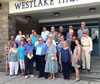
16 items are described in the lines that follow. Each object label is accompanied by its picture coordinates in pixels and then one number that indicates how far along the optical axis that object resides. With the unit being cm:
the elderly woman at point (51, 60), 296
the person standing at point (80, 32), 325
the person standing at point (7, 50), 361
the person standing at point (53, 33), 334
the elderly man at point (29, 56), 318
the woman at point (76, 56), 277
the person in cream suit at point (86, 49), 295
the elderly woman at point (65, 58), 291
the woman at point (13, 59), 346
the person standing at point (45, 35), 363
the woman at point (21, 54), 337
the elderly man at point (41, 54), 309
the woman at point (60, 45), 301
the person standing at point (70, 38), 312
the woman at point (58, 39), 324
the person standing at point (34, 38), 354
